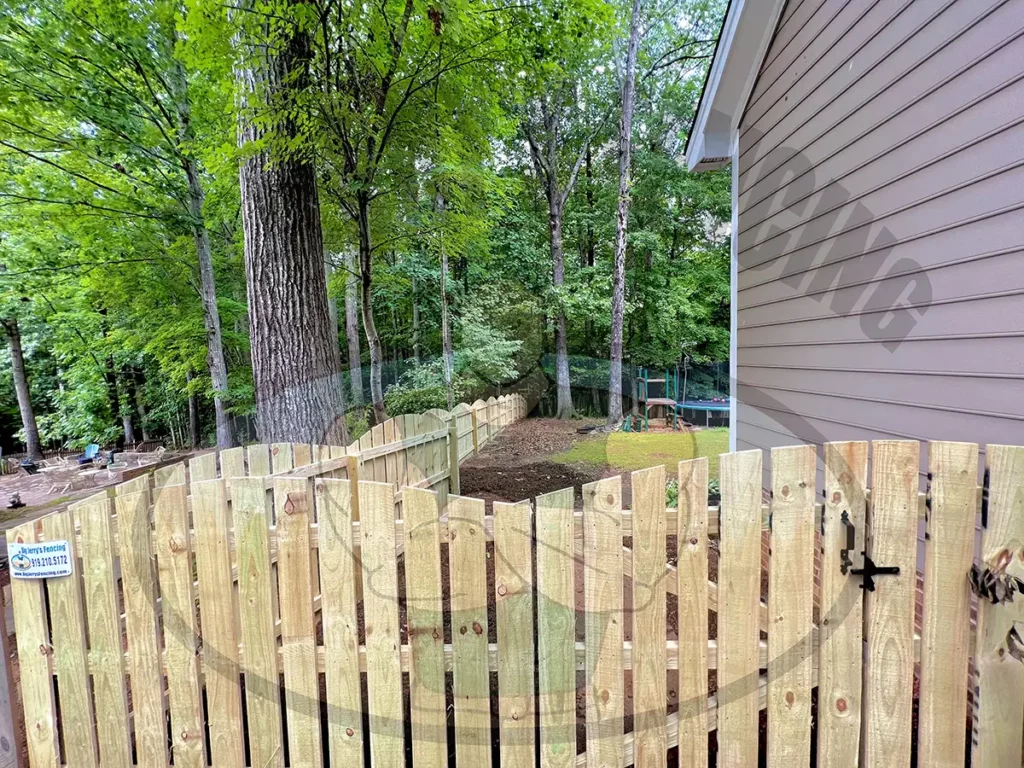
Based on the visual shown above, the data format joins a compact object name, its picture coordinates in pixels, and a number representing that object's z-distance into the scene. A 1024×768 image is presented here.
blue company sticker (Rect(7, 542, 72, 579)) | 1.30
